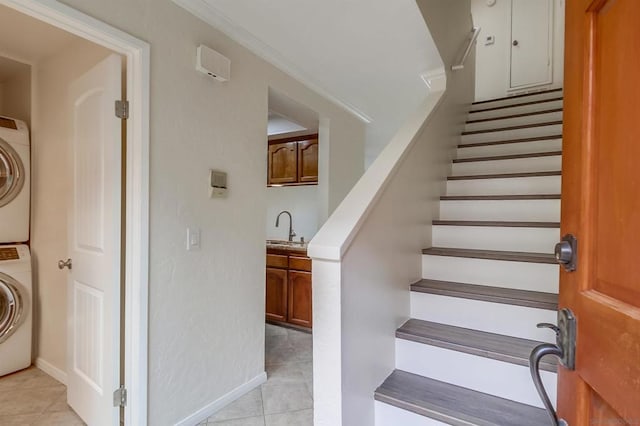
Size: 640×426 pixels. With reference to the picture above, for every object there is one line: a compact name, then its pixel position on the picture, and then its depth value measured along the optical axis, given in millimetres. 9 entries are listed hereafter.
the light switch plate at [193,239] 1883
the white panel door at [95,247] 1687
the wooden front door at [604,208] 508
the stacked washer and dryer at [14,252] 2432
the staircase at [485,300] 1243
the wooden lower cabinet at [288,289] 3574
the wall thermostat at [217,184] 1999
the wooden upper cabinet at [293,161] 4273
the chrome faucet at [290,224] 4513
